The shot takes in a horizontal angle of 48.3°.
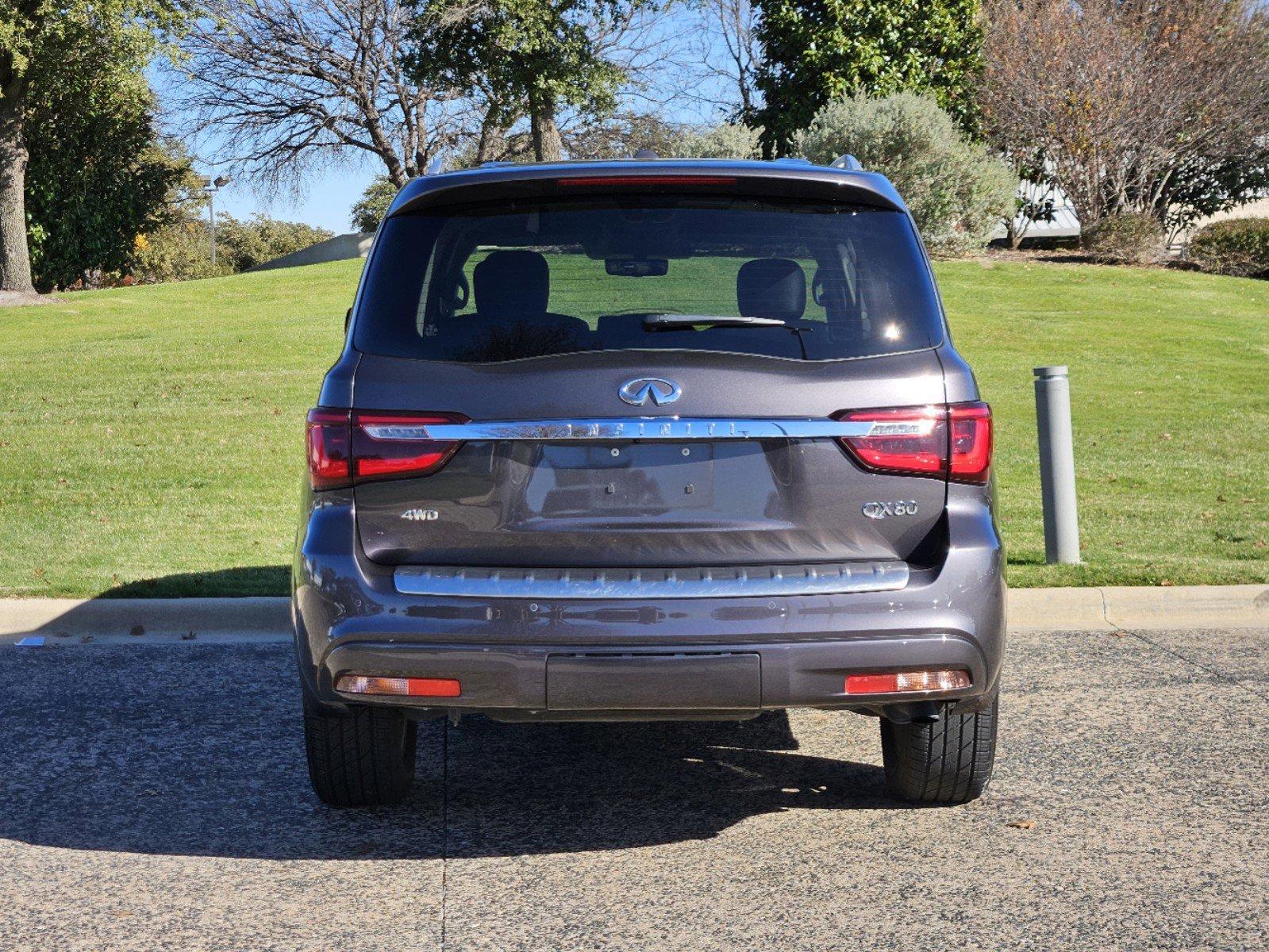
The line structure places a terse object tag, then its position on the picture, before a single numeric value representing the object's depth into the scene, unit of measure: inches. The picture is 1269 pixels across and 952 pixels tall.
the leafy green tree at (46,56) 948.6
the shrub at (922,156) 980.6
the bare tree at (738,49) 1575.3
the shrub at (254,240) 3503.9
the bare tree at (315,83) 1246.3
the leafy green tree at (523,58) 1136.8
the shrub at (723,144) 1092.5
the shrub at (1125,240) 1067.3
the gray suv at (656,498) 140.1
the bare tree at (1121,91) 1076.5
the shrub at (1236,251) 1114.7
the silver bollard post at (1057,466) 303.7
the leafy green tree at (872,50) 1112.8
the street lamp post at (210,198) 2990.9
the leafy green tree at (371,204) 2829.7
